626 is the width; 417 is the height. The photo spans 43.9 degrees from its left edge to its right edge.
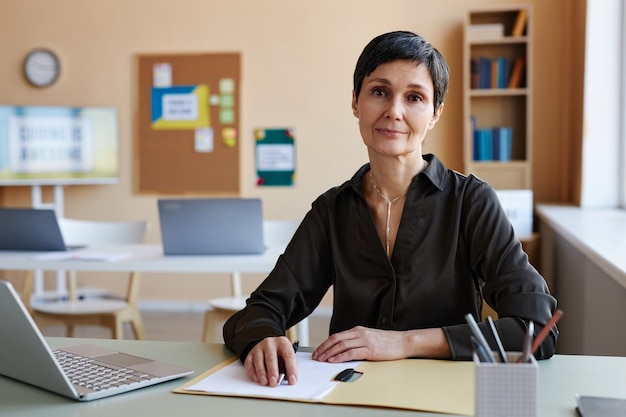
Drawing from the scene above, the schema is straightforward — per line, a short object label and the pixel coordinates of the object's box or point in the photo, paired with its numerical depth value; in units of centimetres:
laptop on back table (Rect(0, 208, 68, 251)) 331
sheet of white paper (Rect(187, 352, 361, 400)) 123
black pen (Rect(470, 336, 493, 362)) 92
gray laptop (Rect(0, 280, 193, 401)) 115
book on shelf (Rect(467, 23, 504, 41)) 514
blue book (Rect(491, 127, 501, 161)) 521
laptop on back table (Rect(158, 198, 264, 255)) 311
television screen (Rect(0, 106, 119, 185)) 573
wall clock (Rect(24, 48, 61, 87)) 612
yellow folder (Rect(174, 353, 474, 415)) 115
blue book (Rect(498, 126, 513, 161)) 519
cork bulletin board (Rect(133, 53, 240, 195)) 591
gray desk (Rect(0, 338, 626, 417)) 114
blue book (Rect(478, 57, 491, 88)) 521
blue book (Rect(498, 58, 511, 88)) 521
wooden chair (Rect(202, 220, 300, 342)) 362
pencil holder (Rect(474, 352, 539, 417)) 89
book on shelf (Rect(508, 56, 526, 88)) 517
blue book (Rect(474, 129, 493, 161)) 523
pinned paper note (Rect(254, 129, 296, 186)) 586
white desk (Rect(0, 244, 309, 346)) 300
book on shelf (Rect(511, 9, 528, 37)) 511
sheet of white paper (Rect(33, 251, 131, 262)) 316
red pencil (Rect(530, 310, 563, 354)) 93
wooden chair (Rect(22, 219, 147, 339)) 361
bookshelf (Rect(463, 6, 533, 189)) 515
